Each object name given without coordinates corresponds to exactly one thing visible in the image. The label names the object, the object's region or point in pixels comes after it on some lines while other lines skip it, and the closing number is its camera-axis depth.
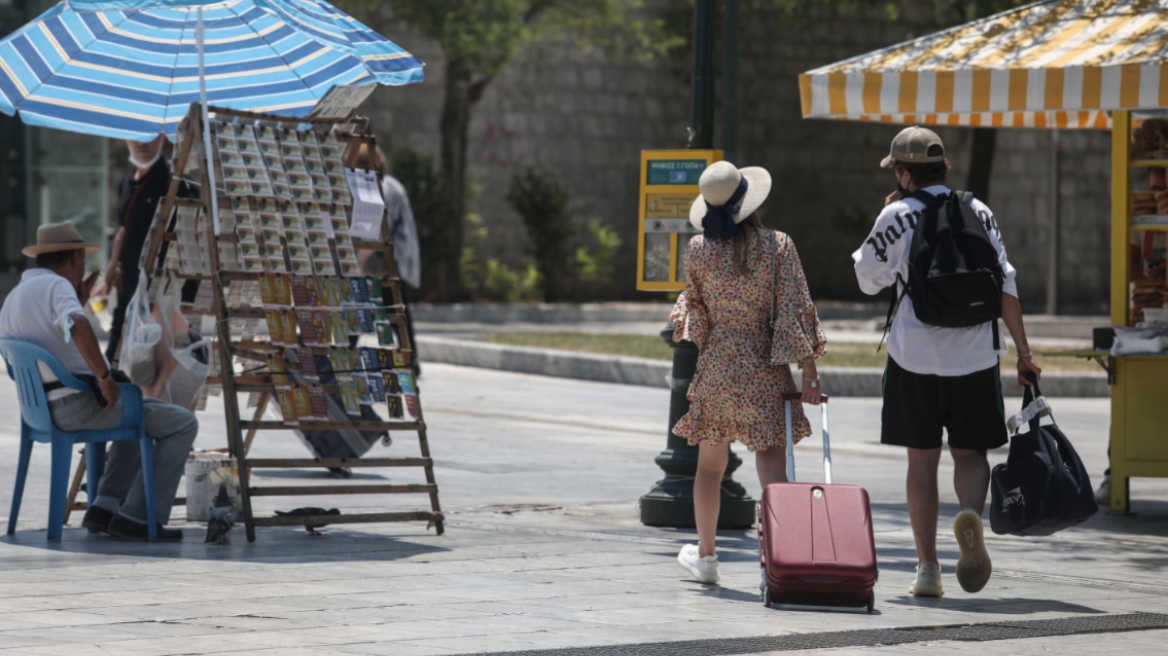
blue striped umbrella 15.12
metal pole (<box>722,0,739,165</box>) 25.28
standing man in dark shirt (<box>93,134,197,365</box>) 18.22
